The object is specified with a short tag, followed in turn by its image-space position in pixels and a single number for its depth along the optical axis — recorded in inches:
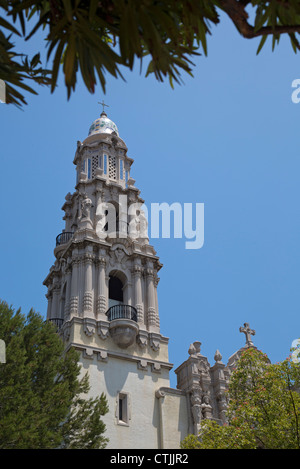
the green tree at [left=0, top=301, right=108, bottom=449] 810.8
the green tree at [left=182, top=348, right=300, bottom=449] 872.9
